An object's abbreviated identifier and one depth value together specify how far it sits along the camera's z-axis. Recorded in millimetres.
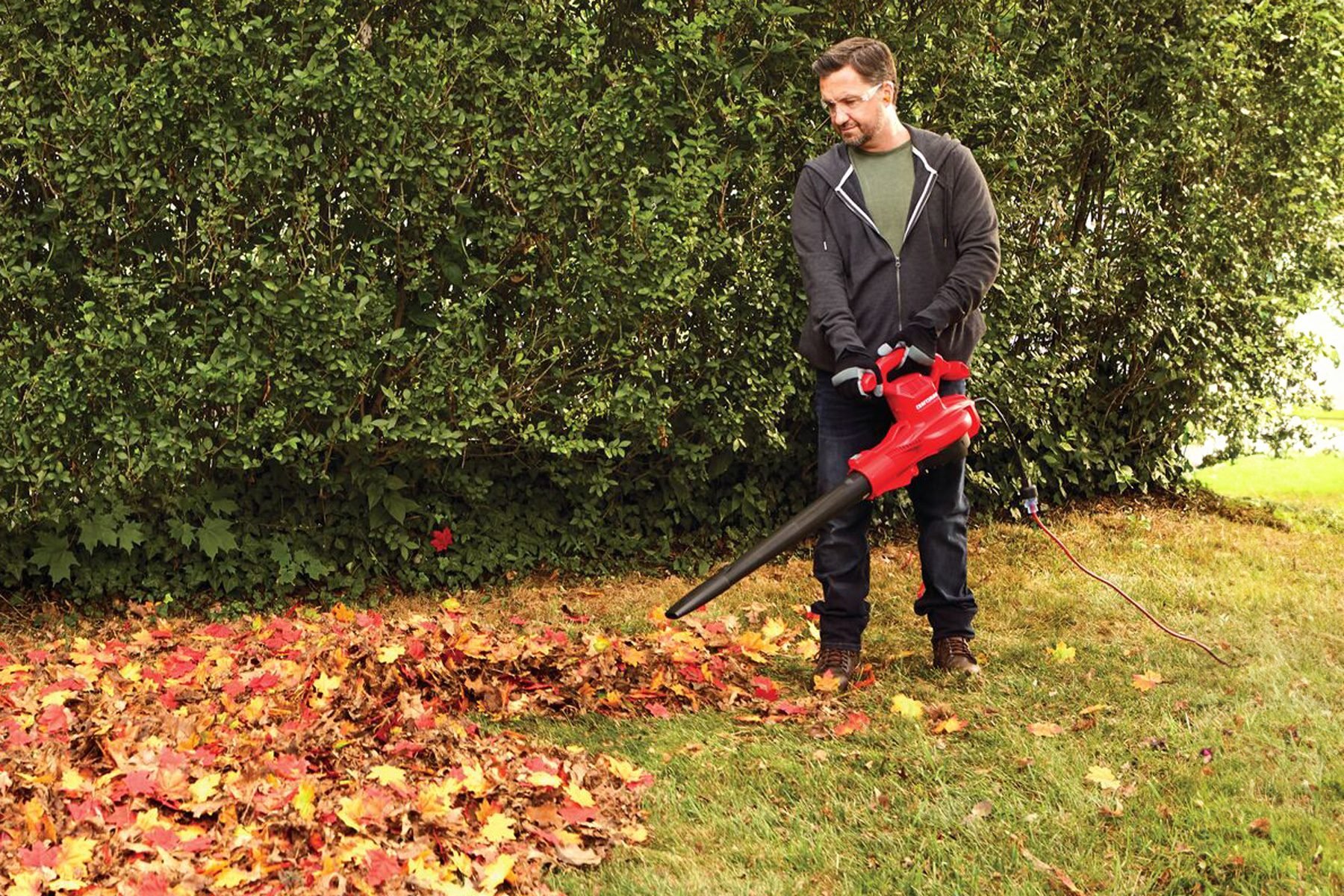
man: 4445
